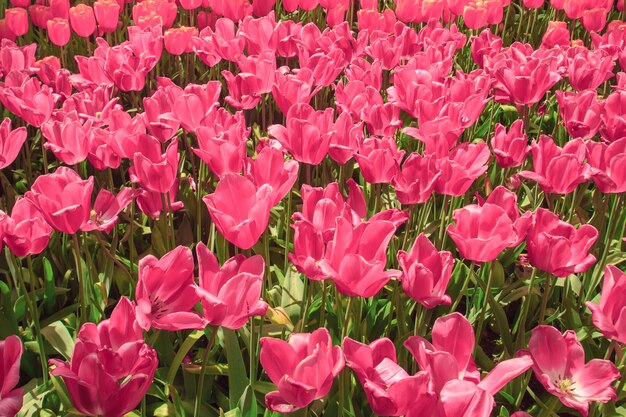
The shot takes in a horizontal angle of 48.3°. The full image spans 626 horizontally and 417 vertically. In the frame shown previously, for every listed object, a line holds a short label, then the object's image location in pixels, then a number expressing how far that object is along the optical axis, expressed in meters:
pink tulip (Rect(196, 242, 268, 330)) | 1.31
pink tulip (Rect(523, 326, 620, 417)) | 1.40
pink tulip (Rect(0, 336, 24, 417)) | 1.14
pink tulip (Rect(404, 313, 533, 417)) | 1.09
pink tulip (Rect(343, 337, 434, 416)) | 1.14
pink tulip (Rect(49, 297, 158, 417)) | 1.13
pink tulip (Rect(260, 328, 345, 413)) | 1.20
